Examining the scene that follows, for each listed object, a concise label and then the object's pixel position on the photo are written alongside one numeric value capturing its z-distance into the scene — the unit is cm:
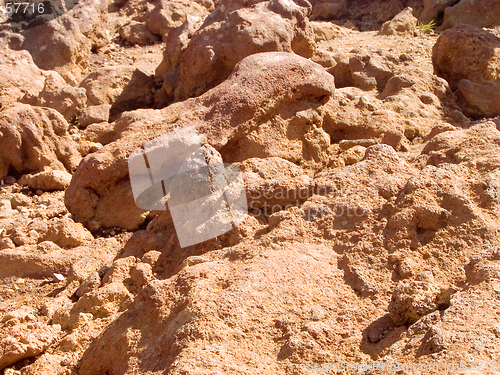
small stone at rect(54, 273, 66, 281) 308
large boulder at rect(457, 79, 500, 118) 469
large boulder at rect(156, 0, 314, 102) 459
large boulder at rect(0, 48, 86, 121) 481
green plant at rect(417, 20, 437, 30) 708
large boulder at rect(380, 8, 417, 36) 681
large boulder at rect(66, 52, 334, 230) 356
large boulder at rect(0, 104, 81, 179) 414
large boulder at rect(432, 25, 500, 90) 496
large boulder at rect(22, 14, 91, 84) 582
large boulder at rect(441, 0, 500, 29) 720
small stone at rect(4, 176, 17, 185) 420
